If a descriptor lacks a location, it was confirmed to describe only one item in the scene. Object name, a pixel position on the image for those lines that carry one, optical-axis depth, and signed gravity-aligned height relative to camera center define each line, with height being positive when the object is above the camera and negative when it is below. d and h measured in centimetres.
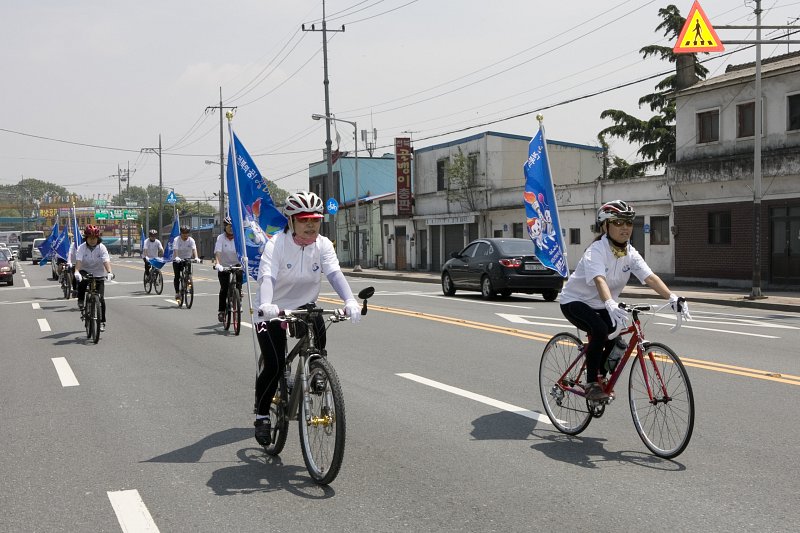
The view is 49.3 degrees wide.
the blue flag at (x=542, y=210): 1294 +48
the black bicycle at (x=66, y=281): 2319 -86
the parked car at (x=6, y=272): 3359 -84
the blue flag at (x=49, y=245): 3609 +18
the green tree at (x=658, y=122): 4288 +605
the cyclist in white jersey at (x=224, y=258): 1434 -19
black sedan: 2106 -71
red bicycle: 555 -105
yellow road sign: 1750 +409
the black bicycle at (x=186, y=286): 1909 -85
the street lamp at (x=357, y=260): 4649 -87
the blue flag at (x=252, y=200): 820 +45
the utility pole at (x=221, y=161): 6291 +620
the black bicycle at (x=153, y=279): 2480 -89
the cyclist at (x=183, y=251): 1927 -9
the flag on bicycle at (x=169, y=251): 2033 -8
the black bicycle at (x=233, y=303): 1398 -91
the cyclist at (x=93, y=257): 1338 -13
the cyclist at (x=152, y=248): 2325 -1
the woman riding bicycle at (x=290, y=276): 550 -20
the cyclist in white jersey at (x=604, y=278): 598 -26
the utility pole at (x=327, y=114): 4619 +709
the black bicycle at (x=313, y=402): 492 -94
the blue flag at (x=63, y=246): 2844 +10
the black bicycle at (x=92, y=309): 1294 -90
